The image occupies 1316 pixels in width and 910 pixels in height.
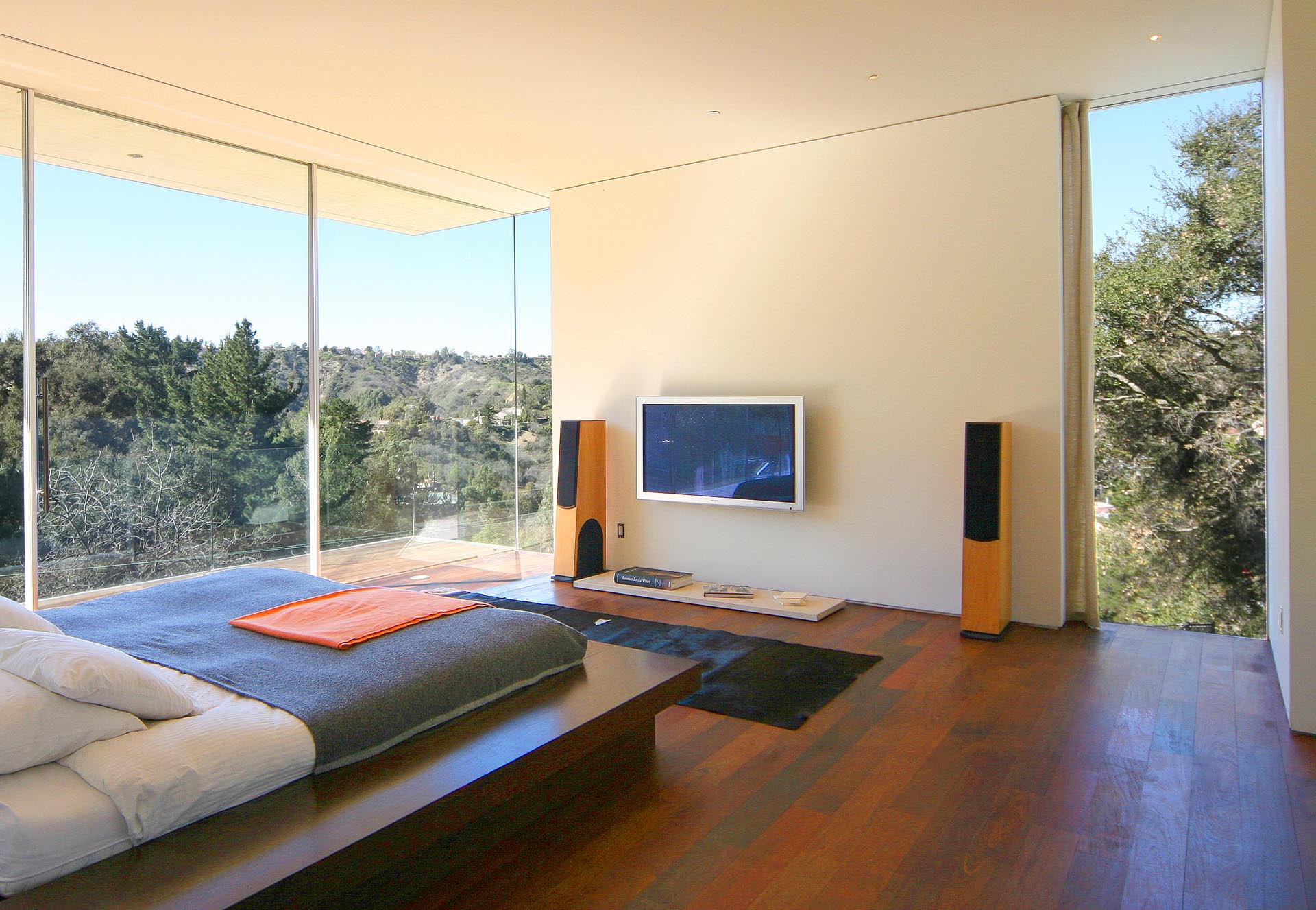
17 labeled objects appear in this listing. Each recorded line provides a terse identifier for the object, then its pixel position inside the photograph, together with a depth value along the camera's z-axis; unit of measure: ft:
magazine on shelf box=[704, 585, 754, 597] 16.80
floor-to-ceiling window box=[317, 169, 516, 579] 18.40
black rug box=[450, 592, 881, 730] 11.16
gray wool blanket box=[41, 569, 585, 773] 7.26
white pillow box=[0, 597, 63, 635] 7.50
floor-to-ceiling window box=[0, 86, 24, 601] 13.35
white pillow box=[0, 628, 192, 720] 6.16
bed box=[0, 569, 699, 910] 5.43
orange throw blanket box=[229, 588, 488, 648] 8.86
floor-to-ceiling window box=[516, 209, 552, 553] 21.91
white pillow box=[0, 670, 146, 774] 5.74
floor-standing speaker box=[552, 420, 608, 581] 19.04
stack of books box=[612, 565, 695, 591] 17.54
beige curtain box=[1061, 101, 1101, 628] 14.79
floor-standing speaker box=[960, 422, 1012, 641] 14.15
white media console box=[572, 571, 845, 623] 15.66
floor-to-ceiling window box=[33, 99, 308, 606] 14.08
